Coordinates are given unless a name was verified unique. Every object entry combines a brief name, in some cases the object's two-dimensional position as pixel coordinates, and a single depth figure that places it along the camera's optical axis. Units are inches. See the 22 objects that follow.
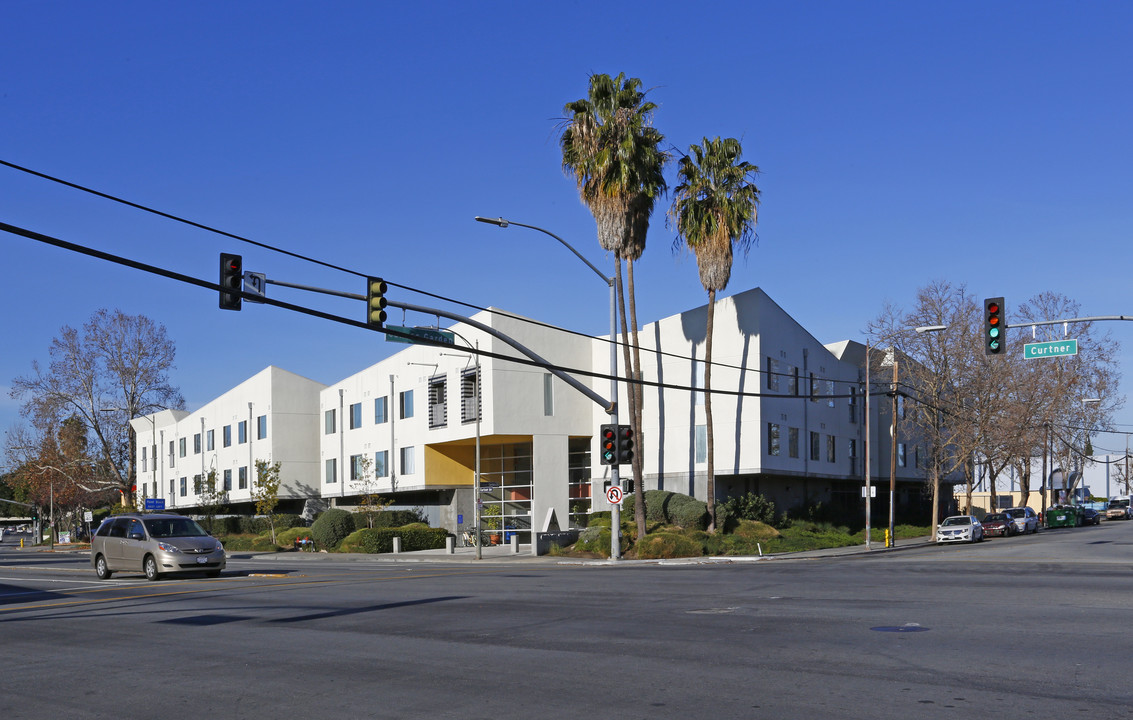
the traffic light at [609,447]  1203.2
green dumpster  2790.4
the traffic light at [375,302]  806.5
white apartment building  1872.5
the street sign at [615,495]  1259.8
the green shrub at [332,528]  2078.0
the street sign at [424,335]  923.5
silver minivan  998.4
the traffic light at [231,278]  701.3
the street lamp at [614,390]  1268.7
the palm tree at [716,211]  1632.6
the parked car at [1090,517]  3068.4
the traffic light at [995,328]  957.8
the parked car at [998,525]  2153.1
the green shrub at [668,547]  1440.7
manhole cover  502.9
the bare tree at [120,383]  2810.0
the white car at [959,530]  1888.5
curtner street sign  995.3
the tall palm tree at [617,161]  1477.6
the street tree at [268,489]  2279.8
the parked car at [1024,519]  2300.7
